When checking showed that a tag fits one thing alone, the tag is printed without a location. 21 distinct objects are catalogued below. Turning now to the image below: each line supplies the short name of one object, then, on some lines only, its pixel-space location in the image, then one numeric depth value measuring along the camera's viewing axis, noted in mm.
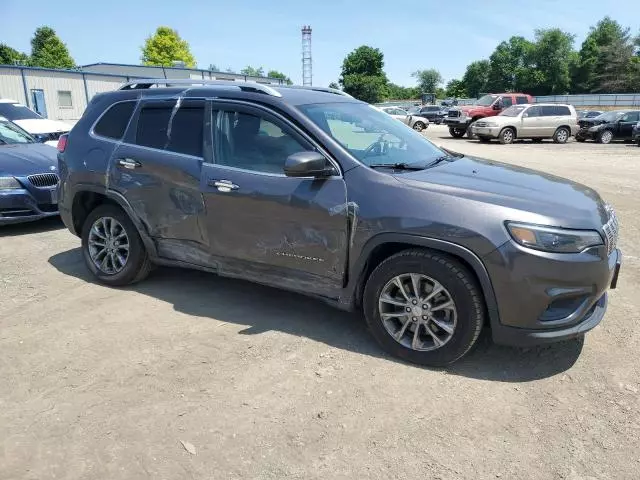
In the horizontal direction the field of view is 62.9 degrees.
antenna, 88812
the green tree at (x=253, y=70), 134362
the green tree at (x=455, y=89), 96938
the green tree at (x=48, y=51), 69375
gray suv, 3100
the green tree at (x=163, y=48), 69688
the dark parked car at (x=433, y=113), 42288
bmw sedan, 6601
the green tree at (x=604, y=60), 68562
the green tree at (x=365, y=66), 87594
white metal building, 28547
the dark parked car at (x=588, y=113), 28900
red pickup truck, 24781
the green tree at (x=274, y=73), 130475
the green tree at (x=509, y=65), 85062
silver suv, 21703
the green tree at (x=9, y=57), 68694
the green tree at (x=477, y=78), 89875
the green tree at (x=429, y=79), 118412
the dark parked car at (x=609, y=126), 22297
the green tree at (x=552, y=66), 79000
